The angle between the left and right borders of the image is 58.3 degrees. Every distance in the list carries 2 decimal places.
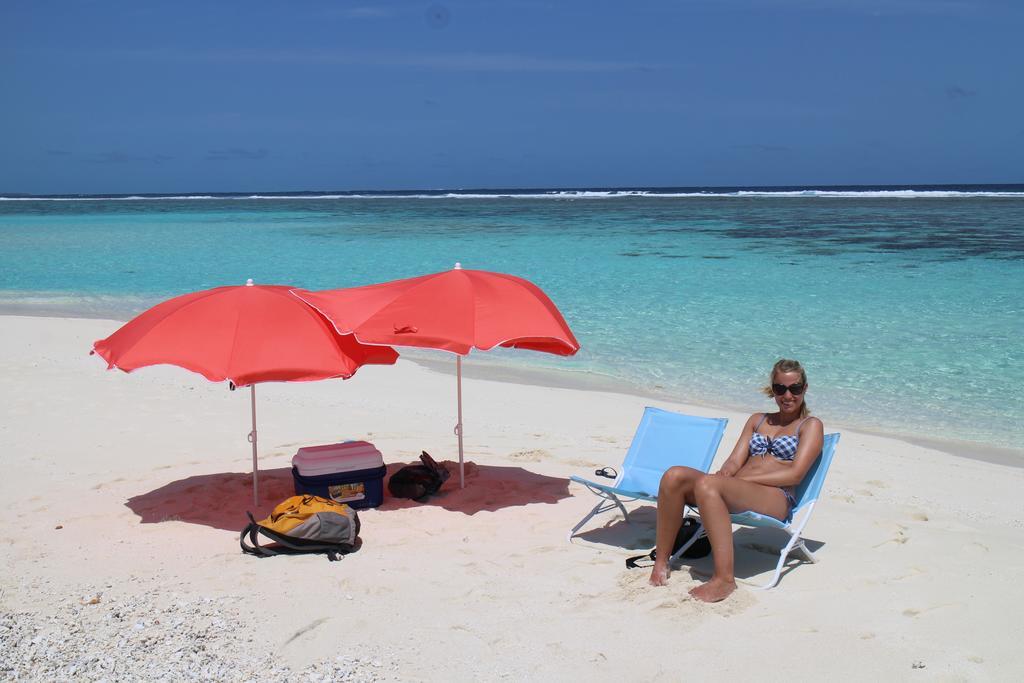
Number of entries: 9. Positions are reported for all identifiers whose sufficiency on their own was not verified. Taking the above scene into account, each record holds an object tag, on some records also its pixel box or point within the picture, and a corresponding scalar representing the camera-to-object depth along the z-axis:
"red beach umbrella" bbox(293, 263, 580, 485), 5.04
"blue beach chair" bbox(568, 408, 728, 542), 5.09
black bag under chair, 4.84
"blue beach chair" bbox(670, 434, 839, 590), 4.34
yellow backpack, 4.77
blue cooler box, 5.53
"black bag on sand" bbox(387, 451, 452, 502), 5.78
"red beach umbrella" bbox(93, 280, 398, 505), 4.82
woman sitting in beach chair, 4.29
